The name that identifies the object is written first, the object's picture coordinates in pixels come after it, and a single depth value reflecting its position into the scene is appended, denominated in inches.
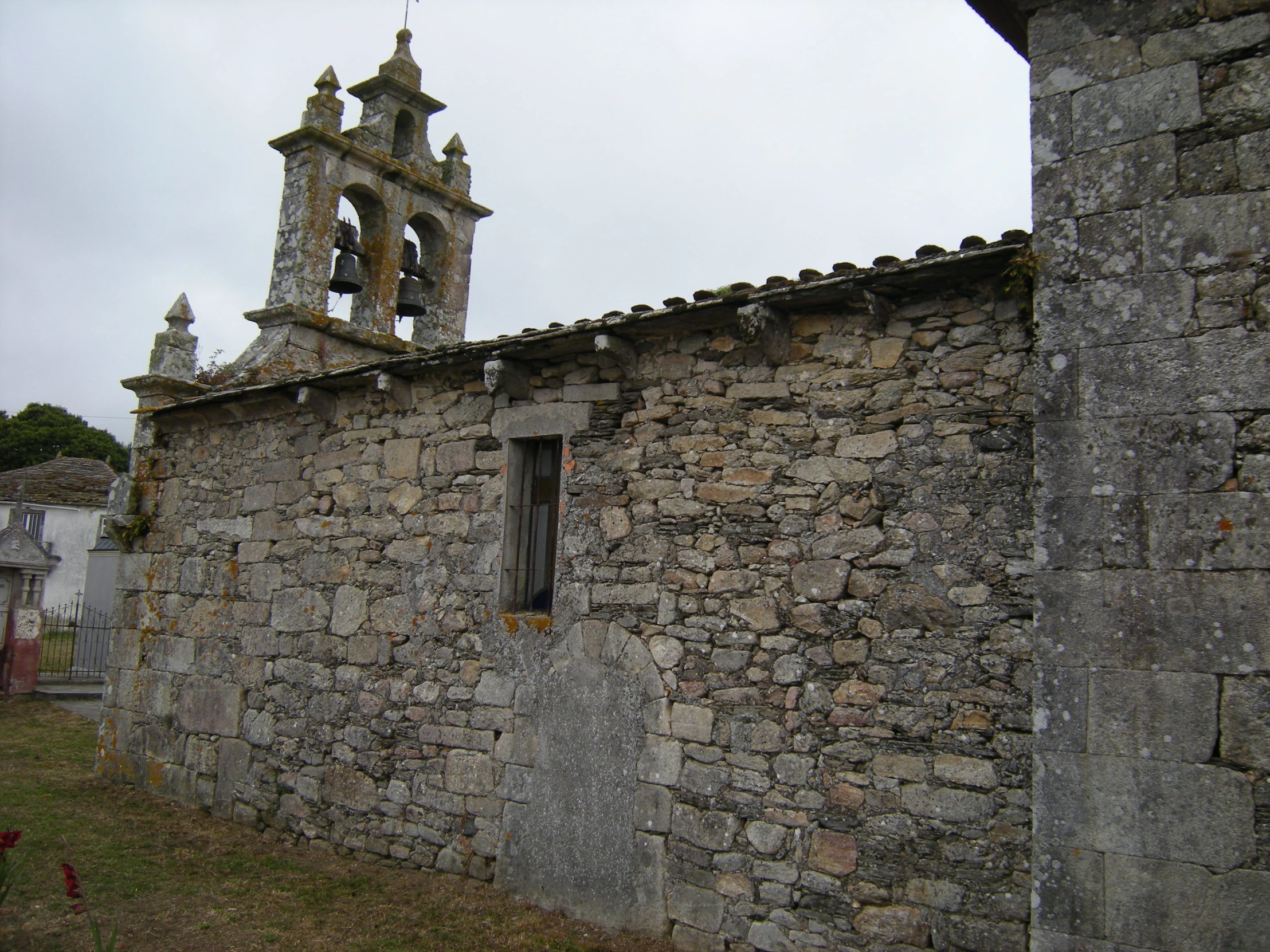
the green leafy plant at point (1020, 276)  157.0
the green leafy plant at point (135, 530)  344.5
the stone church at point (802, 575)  118.2
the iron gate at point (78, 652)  599.5
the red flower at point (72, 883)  148.6
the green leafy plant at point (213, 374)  344.5
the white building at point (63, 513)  1045.8
